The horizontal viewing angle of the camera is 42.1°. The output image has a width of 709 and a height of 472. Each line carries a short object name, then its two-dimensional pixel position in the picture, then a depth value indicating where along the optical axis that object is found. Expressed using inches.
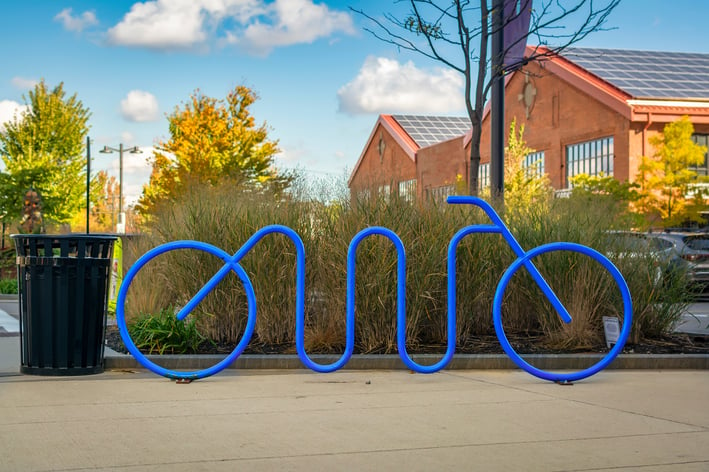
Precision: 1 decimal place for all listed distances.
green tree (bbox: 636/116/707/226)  1360.7
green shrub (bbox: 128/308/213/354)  366.3
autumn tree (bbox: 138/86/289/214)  1320.1
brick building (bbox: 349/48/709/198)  1505.9
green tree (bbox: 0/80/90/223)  1608.0
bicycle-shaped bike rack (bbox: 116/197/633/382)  314.7
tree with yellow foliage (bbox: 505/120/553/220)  1278.3
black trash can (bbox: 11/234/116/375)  315.3
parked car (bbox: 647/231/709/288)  787.4
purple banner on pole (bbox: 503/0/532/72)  535.5
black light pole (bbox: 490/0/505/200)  517.0
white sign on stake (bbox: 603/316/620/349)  361.7
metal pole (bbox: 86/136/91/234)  1653.5
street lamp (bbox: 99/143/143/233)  1961.6
